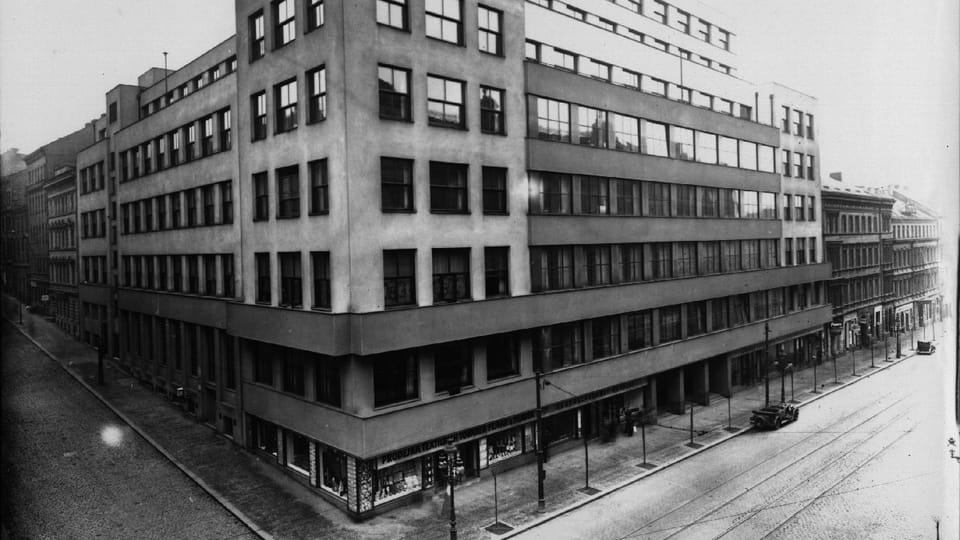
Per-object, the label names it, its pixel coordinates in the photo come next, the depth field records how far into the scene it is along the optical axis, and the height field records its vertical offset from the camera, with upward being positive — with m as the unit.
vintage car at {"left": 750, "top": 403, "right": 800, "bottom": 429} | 33.56 -8.79
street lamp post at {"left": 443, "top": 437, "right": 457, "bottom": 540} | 19.75 -6.78
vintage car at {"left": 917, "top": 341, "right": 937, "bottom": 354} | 50.84 -7.89
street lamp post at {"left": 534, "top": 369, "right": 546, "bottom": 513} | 23.00 -7.75
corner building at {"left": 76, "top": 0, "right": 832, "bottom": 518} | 22.77 +1.71
